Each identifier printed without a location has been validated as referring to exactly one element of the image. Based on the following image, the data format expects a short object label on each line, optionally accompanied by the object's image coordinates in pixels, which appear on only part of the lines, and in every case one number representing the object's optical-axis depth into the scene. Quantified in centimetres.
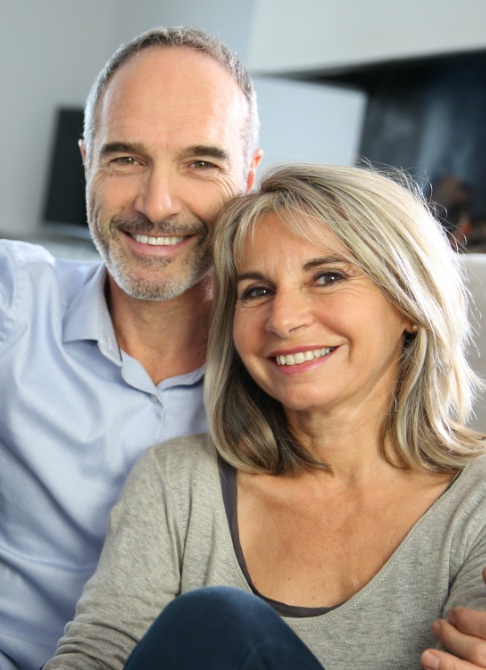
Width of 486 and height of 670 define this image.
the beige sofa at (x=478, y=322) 153
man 153
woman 123
